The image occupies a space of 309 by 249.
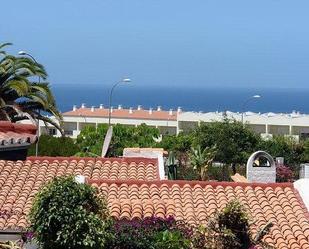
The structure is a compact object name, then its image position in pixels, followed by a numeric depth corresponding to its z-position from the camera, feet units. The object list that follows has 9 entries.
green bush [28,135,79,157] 186.45
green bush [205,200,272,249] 61.41
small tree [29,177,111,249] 53.72
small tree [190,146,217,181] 167.73
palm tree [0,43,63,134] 145.38
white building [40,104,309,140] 437.99
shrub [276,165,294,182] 178.91
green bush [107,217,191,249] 58.49
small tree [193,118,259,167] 265.54
